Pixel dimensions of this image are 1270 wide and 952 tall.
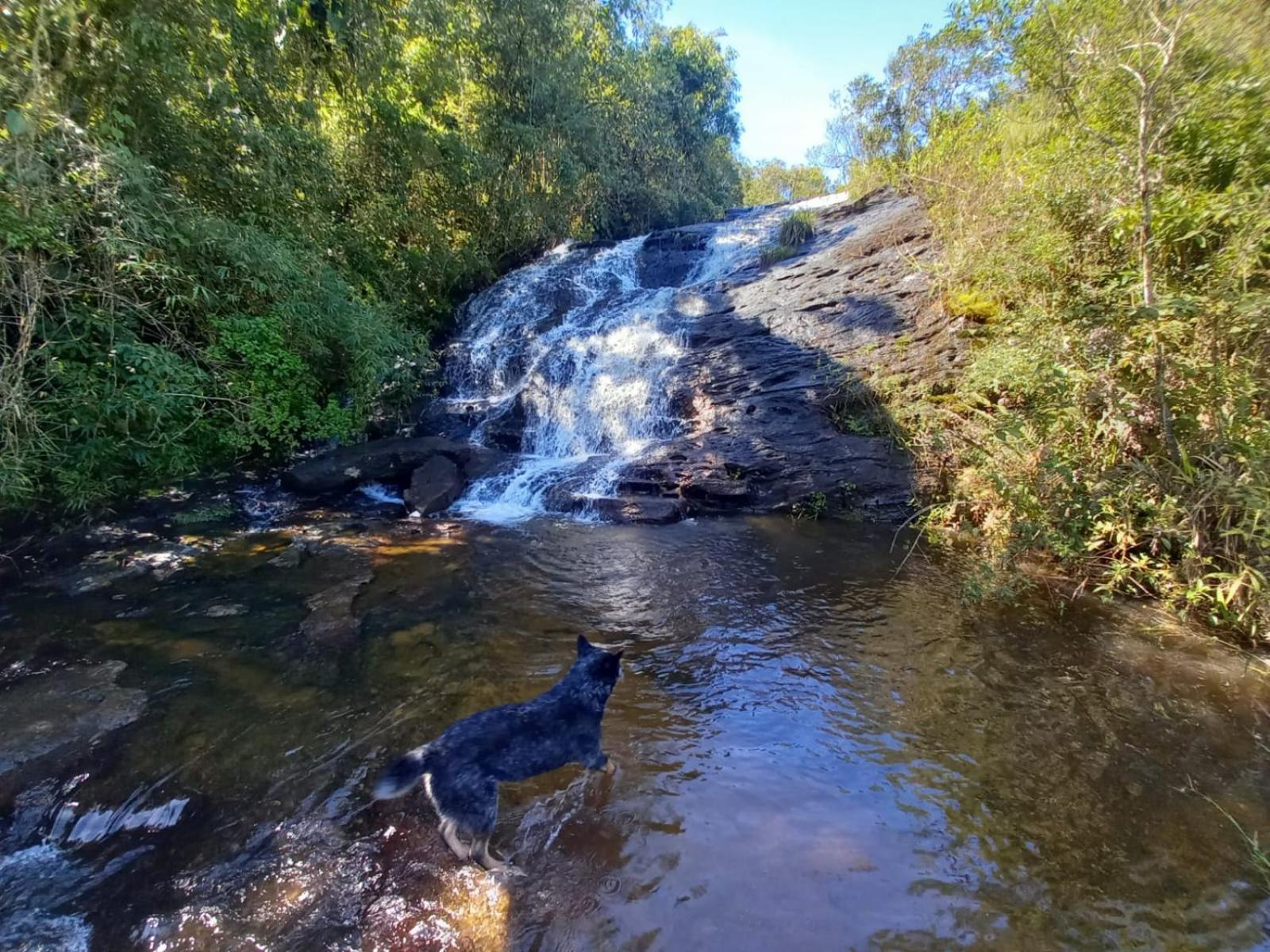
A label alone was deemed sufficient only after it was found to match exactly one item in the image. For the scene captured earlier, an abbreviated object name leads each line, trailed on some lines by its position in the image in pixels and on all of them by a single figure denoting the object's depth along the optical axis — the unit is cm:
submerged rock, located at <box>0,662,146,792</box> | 358
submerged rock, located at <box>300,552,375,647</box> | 523
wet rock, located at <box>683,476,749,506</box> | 904
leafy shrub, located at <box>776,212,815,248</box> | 1638
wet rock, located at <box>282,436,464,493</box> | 935
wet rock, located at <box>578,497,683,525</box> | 867
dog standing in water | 279
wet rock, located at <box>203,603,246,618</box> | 557
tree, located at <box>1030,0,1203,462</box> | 451
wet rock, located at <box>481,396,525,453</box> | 1148
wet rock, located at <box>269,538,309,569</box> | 680
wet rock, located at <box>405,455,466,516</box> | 909
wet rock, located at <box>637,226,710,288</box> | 1688
